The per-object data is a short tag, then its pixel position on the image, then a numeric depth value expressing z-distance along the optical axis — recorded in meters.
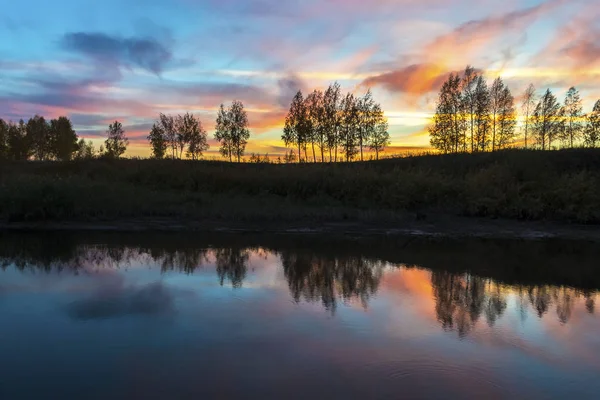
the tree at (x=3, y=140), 76.44
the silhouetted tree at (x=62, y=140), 81.62
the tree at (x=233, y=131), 56.97
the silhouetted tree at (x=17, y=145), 77.00
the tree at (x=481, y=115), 49.78
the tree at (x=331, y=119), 53.66
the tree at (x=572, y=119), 52.38
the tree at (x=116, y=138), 81.06
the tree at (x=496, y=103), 51.97
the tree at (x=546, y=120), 52.25
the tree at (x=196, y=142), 66.12
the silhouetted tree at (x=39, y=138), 81.70
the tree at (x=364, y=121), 53.09
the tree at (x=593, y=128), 50.40
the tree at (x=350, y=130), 52.84
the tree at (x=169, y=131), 69.75
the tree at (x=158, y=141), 69.38
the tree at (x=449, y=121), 50.16
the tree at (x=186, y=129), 66.25
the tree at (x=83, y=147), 85.83
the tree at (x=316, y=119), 54.03
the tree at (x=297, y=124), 53.53
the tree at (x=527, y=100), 53.75
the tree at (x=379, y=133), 53.44
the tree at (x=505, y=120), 51.75
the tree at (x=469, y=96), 50.31
